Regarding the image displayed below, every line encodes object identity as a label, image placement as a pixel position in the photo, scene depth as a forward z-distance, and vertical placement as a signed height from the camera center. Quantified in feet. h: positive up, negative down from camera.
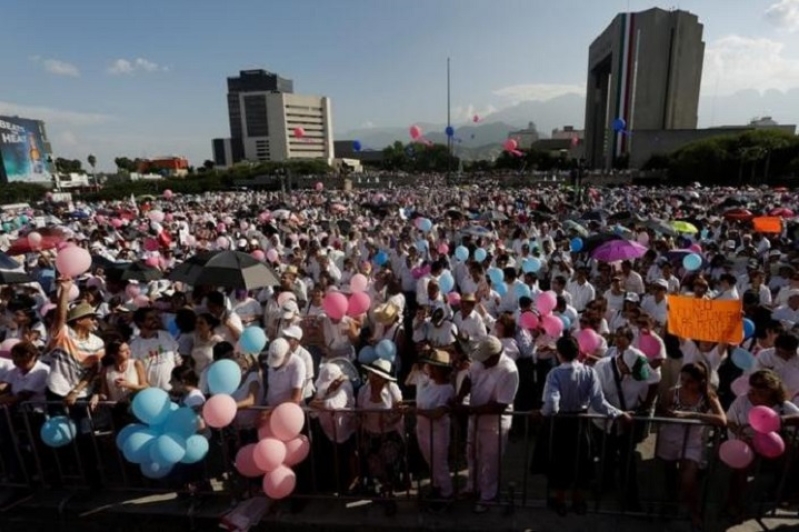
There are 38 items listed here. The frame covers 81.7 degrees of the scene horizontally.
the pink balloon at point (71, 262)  16.46 -3.15
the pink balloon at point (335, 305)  16.39 -4.83
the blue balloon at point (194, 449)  10.72 -6.36
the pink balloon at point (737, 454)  10.38 -6.55
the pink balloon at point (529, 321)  16.48 -5.55
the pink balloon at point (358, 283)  19.33 -4.88
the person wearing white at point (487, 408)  11.47 -5.97
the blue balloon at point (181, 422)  10.63 -5.67
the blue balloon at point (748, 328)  15.78 -5.75
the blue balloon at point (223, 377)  10.77 -4.77
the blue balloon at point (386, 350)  13.48 -5.30
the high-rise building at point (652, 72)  232.32 +43.92
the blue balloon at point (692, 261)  25.03 -5.50
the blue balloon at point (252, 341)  12.73 -4.67
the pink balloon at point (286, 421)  10.62 -5.72
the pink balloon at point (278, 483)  10.73 -7.20
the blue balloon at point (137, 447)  10.38 -6.07
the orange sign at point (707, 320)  12.71 -4.42
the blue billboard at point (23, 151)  177.78 +8.79
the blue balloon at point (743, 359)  13.30 -5.70
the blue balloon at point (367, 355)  13.94 -5.70
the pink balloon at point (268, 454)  10.46 -6.36
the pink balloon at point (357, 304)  17.25 -5.06
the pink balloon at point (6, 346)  14.40 -5.45
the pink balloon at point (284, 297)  19.40 -5.38
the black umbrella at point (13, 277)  18.89 -4.24
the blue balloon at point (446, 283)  22.64 -5.82
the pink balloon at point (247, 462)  10.66 -6.66
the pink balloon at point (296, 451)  11.13 -6.70
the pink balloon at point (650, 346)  13.25 -5.27
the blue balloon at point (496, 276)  22.65 -5.49
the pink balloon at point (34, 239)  30.12 -4.27
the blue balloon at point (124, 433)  10.60 -5.92
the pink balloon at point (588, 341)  14.12 -5.40
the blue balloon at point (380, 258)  30.66 -6.16
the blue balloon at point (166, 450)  10.26 -6.11
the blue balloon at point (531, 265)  26.34 -5.79
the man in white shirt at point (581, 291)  22.00 -6.15
